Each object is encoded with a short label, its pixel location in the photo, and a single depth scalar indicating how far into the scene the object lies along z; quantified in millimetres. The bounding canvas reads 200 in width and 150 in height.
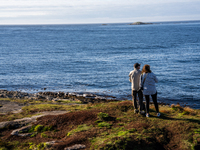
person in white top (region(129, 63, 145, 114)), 10859
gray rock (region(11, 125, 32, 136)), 9877
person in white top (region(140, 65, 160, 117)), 10336
